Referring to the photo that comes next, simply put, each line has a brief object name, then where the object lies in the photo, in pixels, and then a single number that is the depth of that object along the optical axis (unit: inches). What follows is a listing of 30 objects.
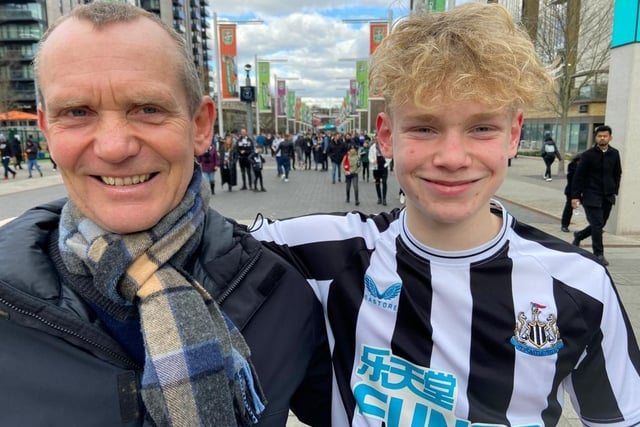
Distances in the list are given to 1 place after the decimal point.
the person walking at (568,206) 320.2
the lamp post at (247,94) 820.7
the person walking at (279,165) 717.8
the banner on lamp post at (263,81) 1350.9
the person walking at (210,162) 490.9
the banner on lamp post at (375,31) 664.4
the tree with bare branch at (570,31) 627.2
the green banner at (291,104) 2218.6
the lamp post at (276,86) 1853.8
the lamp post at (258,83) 1348.4
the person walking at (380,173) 448.8
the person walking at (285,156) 701.3
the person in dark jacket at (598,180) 268.7
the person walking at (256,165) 563.5
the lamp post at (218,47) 844.7
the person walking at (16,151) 797.6
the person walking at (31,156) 725.3
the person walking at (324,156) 912.5
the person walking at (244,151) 570.9
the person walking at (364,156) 634.2
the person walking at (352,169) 465.4
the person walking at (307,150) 1003.1
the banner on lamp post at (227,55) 839.7
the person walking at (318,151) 944.3
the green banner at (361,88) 1214.3
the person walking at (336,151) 661.9
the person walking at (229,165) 559.8
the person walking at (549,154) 657.6
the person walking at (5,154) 705.8
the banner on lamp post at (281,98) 1867.6
